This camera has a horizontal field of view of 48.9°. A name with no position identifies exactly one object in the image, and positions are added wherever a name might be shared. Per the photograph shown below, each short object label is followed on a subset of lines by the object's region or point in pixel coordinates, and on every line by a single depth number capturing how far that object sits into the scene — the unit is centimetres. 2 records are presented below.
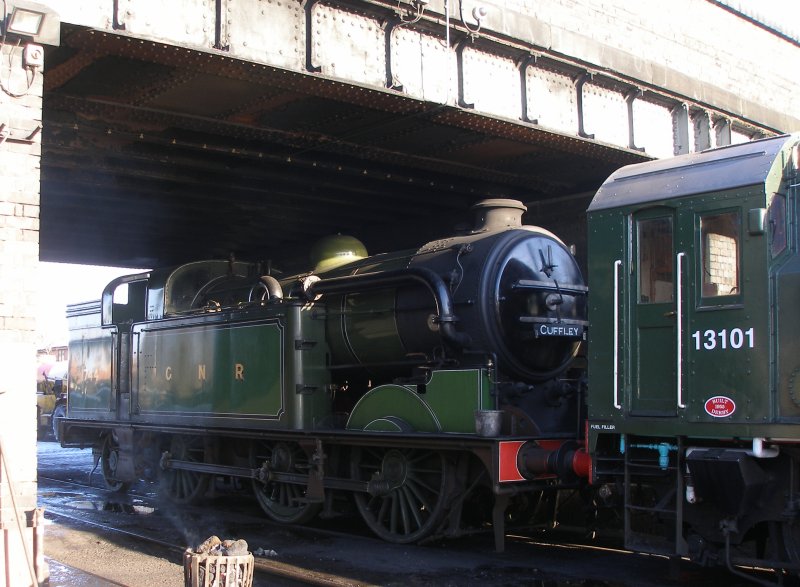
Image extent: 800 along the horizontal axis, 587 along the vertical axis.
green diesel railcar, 602
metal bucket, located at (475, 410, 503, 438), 796
